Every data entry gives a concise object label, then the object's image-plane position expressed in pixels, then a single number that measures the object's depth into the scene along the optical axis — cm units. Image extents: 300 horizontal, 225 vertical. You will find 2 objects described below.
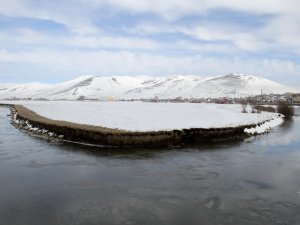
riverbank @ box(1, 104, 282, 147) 1853
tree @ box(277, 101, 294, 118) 5121
